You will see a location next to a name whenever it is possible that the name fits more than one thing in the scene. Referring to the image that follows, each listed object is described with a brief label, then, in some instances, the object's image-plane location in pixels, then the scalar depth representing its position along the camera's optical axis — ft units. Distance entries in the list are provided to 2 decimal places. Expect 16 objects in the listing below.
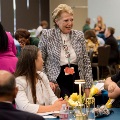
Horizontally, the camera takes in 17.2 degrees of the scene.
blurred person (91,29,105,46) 37.98
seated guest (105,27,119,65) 36.46
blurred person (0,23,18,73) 12.85
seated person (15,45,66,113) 11.16
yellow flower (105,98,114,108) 12.40
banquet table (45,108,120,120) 10.58
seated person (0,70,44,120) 7.01
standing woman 13.96
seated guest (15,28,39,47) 19.15
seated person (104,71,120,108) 12.16
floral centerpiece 9.94
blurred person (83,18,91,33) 50.89
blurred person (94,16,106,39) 47.16
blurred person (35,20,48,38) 47.07
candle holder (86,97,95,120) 10.09
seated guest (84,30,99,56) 33.00
